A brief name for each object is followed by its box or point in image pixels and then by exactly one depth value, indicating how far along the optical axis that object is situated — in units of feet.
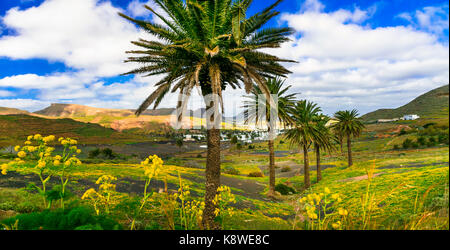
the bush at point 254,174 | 135.23
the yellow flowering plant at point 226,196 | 17.07
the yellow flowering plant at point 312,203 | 8.43
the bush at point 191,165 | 147.02
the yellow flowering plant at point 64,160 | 10.37
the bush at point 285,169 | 173.25
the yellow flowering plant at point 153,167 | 9.72
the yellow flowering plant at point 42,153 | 10.58
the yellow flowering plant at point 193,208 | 12.34
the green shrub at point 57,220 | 8.05
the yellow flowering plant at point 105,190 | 11.33
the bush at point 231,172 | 143.02
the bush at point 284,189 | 80.59
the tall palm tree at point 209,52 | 22.21
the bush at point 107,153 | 120.65
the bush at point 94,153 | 113.14
